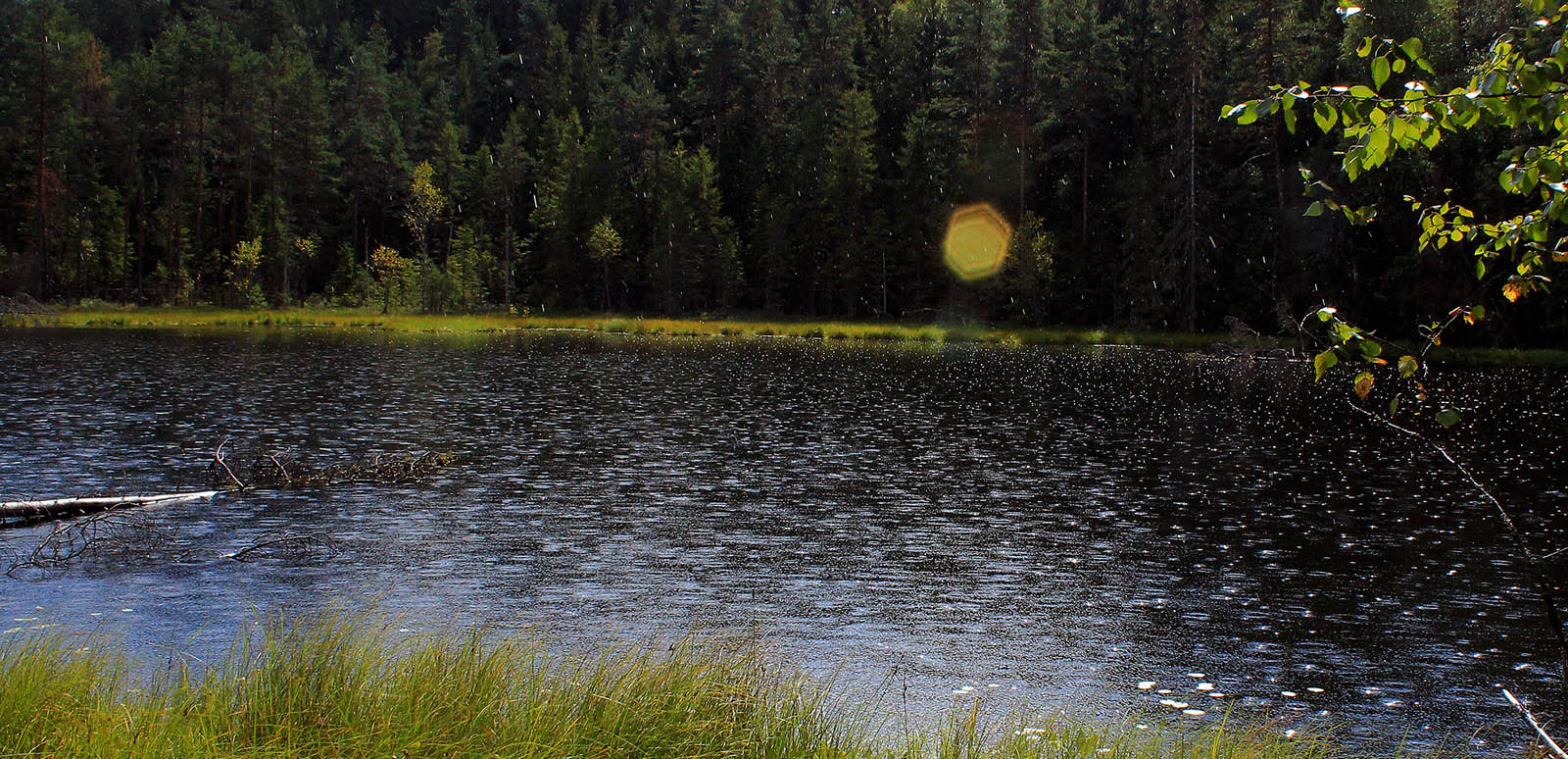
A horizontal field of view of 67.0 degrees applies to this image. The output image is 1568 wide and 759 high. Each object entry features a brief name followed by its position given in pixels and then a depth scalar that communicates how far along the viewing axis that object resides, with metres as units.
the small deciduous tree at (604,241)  98.81
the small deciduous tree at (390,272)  94.00
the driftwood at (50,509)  16.73
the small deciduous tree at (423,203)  91.75
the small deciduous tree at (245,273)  92.06
